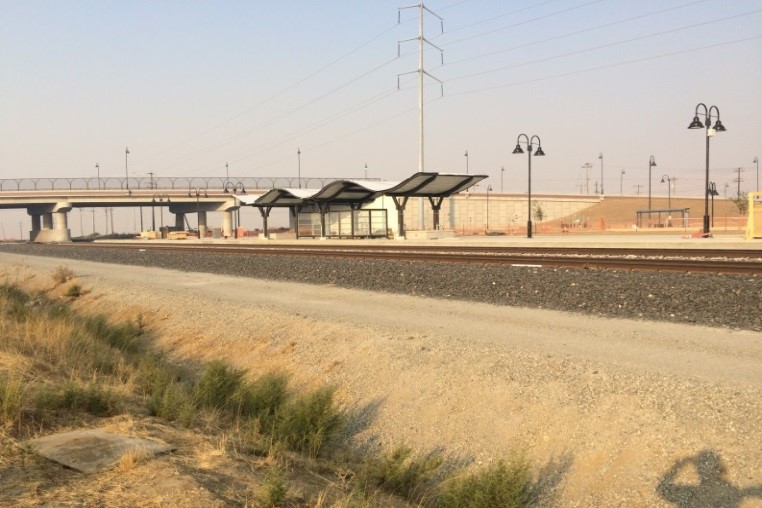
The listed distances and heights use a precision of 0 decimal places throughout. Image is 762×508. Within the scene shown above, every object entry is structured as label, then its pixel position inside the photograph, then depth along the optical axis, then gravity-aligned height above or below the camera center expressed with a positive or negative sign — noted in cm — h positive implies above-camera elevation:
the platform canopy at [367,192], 4256 +199
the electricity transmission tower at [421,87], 4644 +919
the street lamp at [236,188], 9269 +475
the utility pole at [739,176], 12379 +681
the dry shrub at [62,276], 2575 -207
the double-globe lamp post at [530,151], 4065 +404
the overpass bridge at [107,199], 9575 +347
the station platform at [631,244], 2495 -128
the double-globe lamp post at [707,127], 3073 +415
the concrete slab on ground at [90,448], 533 -192
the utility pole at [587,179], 15770 +889
